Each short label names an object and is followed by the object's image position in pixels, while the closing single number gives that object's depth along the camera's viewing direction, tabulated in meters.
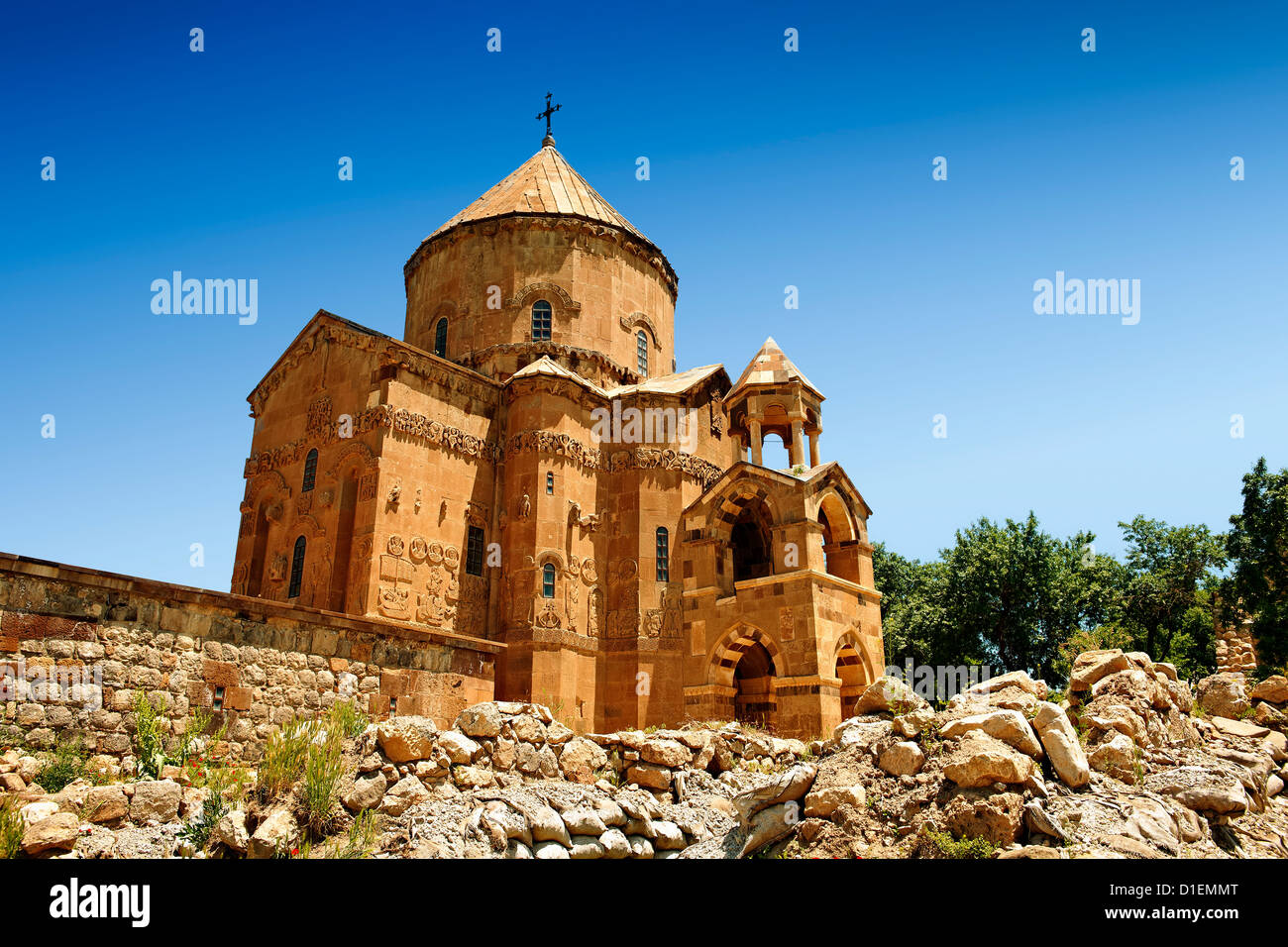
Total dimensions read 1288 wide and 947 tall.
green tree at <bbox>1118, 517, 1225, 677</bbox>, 36.22
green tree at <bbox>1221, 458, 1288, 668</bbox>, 28.30
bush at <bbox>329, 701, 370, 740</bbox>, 10.42
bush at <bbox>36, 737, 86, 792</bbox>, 9.16
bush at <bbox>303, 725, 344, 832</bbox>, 8.91
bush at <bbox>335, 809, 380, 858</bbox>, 8.70
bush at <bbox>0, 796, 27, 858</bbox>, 7.48
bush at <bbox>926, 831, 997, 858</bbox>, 8.31
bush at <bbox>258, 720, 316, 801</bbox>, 9.17
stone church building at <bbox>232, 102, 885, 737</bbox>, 21.00
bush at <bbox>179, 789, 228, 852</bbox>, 8.56
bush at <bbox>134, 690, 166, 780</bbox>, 10.17
